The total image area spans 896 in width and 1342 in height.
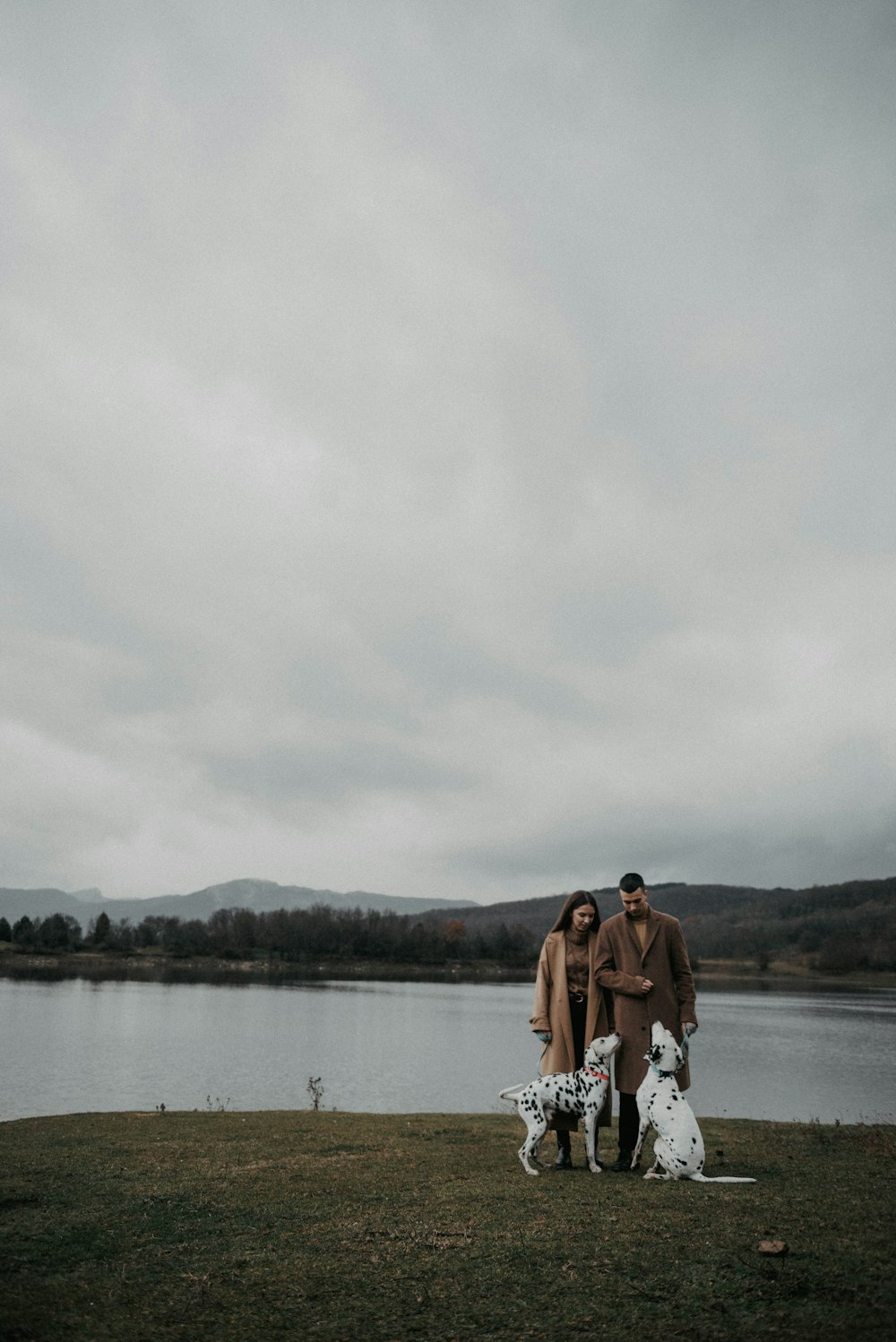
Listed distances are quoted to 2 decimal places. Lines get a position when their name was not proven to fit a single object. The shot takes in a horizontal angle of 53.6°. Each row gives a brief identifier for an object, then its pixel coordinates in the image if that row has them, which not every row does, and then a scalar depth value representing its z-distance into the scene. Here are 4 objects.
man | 8.56
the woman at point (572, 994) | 9.00
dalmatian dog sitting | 7.83
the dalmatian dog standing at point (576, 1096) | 8.49
